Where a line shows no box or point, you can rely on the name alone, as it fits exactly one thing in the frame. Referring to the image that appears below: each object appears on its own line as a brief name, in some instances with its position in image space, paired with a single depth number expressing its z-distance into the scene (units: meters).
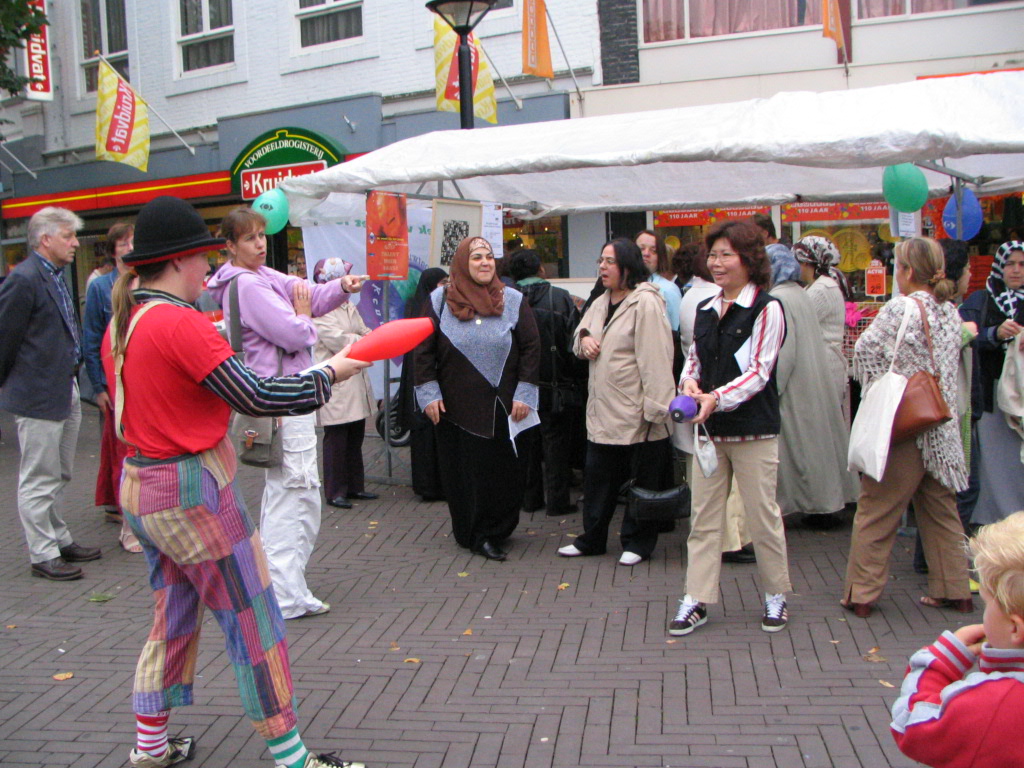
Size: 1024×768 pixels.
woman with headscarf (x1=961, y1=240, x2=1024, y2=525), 5.48
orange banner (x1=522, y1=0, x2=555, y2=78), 11.58
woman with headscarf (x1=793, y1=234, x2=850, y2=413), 6.76
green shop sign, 12.00
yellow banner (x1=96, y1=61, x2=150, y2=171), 14.07
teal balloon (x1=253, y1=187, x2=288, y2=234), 7.47
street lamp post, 8.39
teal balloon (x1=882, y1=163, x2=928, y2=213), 6.12
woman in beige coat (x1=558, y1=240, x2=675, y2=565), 5.71
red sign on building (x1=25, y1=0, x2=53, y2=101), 15.69
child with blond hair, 2.01
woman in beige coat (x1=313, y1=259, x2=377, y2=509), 7.64
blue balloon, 7.25
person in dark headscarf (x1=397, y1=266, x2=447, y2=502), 7.63
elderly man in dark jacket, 5.92
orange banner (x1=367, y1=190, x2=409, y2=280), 7.61
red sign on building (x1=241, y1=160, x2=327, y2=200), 12.14
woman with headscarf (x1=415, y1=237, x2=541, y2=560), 6.05
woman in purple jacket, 4.66
